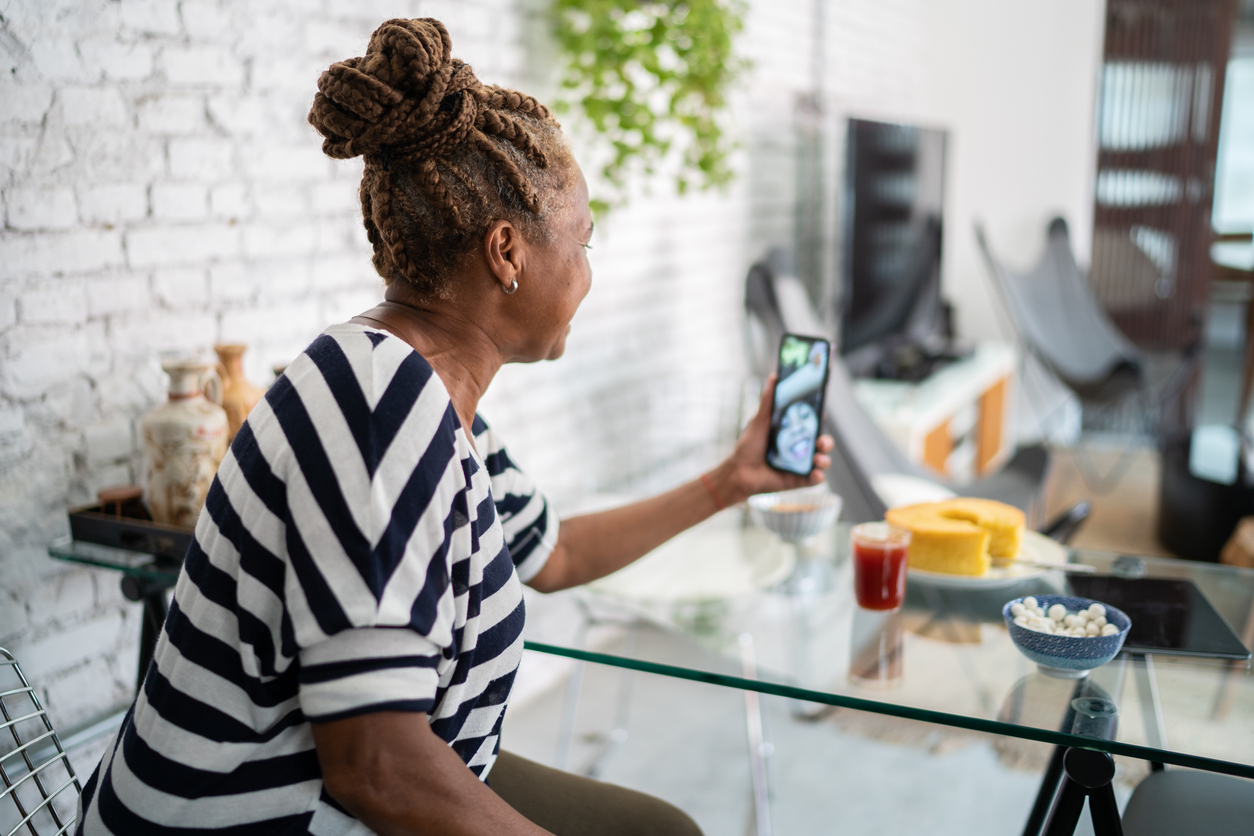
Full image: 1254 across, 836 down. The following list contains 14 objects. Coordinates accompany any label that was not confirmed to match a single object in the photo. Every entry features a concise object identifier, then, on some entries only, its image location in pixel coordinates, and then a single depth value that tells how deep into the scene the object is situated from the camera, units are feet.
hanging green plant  7.70
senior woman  2.59
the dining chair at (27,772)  4.56
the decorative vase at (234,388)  4.83
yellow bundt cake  4.30
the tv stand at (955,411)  10.44
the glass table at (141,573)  4.48
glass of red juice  4.07
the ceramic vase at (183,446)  4.49
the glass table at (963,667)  3.26
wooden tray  4.49
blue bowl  3.46
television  11.49
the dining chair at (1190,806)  3.77
